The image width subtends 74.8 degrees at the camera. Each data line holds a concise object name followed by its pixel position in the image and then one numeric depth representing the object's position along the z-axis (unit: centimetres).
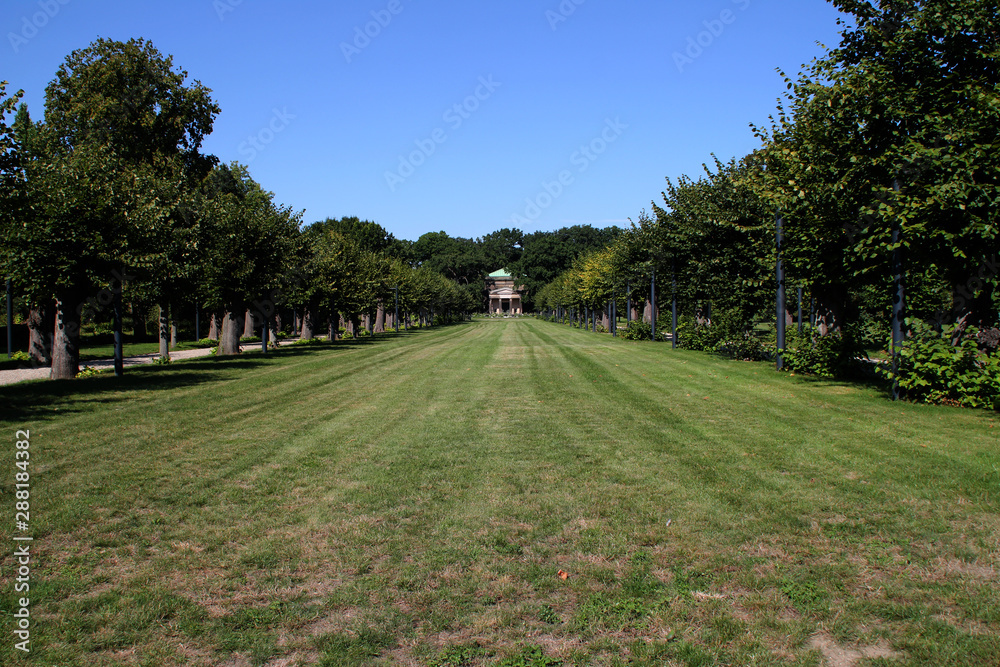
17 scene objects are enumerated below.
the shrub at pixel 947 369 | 1067
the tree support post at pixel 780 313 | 1775
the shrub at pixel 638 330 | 3956
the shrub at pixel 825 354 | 1573
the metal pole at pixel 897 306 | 1177
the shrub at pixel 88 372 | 1850
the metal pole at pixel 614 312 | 4434
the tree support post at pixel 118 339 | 1831
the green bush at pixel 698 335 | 2583
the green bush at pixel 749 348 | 2202
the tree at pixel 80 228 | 1550
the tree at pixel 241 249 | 2434
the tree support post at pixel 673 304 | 2934
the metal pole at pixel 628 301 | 3947
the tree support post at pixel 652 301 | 3247
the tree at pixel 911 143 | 1006
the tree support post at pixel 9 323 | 1960
